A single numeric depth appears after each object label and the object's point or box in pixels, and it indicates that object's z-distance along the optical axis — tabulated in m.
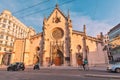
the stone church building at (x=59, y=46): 37.56
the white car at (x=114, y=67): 18.09
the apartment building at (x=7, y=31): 59.22
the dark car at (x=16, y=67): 24.02
